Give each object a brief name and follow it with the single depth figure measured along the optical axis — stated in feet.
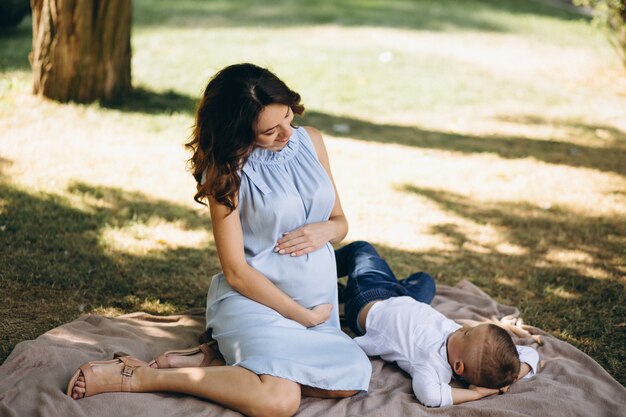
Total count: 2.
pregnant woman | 10.02
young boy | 10.60
